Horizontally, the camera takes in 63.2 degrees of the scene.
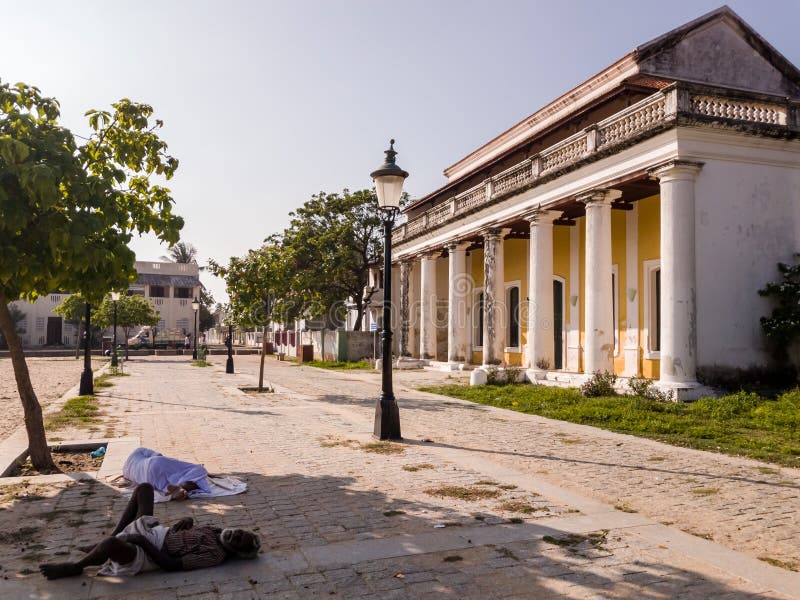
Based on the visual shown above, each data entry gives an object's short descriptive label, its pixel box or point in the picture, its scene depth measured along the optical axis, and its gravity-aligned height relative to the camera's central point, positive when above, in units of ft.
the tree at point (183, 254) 246.47 +27.81
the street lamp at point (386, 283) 31.24 +2.22
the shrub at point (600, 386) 48.01 -4.15
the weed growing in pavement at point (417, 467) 24.68 -5.31
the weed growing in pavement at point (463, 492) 20.40 -5.25
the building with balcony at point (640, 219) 44.47 +9.86
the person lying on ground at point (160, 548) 13.23 -4.67
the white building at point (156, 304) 205.26 +7.45
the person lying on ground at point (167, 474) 20.26 -4.74
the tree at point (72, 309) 138.21 +3.56
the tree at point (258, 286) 61.31 +3.94
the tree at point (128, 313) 137.39 +2.91
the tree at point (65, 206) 18.47 +3.72
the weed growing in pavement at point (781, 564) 14.15 -5.13
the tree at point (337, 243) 110.73 +14.72
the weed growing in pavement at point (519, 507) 18.72 -5.21
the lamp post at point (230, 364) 86.89 -4.98
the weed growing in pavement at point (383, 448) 28.36 -5.36
